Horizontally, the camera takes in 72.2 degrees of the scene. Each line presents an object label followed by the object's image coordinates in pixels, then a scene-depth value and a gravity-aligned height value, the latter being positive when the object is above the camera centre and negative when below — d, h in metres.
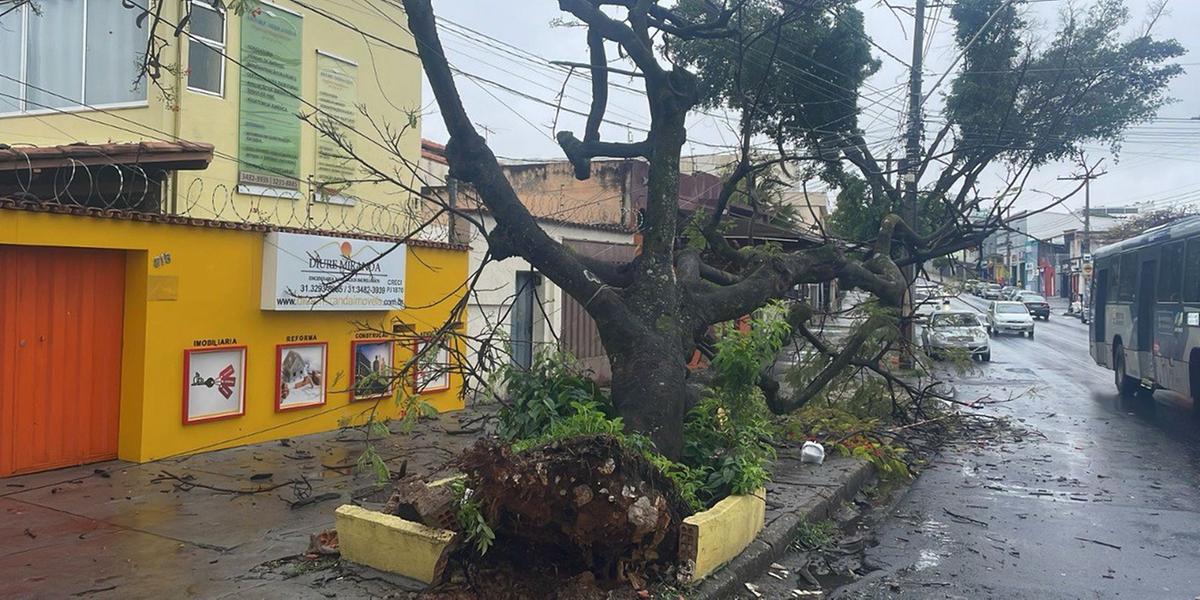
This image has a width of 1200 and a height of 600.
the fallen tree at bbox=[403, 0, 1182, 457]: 6.07 +0.99
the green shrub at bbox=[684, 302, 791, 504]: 6.30 -0.86
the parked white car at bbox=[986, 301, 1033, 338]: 33.78 -0.30
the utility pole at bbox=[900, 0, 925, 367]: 17.17 +3.64
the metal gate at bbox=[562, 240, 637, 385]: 15.55 -0.56
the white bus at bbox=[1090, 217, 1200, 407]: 12.73 +0.12
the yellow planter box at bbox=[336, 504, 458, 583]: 4.95 -1.58
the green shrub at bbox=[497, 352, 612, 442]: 5.91 -0.73
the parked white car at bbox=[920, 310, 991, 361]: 12.88 -0.57
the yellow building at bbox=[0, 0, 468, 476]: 7.86 +0.46
